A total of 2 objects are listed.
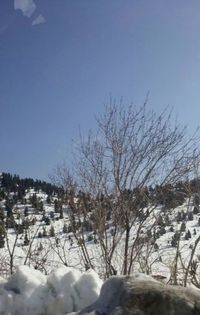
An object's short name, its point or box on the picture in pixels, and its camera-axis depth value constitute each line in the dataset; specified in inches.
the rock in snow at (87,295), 66.8
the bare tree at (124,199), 306.9
